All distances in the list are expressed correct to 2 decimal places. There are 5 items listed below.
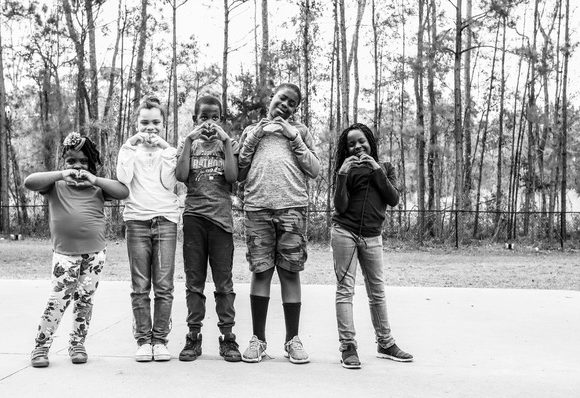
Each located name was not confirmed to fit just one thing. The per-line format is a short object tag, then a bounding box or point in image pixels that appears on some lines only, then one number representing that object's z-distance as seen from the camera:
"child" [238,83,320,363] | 3.31
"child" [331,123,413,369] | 3.35
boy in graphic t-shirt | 3.31
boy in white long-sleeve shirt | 3.28
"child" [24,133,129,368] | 3.16
